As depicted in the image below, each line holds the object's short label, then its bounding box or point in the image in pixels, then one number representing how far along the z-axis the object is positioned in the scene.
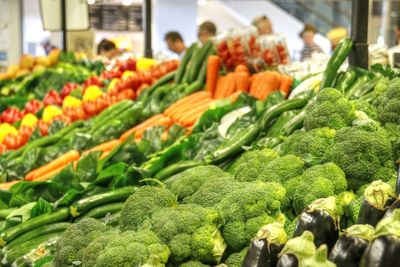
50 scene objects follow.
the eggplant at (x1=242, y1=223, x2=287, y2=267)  2.02
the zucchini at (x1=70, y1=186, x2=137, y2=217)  3.61
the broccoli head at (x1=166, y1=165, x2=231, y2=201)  2.88
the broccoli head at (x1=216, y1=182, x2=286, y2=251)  2.46
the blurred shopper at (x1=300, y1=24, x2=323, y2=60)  11.45
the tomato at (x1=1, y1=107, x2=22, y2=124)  6.62
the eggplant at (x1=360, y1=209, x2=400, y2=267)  1.77
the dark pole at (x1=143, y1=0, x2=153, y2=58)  8.12
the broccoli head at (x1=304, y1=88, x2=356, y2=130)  3.04
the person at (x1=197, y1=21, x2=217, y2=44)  10.48
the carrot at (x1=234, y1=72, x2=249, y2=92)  5.21
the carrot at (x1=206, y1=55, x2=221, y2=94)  5.51
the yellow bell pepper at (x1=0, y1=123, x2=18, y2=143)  6.13
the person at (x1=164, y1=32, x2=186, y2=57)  11.57
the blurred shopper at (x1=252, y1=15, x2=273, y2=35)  10.09
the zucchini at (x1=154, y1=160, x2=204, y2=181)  3.80
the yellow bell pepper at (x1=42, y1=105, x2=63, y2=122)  6.36
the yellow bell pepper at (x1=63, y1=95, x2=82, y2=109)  6.53
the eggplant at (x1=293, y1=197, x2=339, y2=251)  2.08
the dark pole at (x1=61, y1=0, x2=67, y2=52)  8.58
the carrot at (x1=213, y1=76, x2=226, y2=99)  5.41
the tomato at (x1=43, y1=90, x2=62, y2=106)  6.84
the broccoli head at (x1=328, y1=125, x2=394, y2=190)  2.68
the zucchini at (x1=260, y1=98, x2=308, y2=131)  3.99
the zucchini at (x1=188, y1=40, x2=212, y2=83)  5.76
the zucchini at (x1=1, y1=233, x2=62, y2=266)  3.45
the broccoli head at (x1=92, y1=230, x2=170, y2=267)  2.32
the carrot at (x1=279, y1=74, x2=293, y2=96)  4.82
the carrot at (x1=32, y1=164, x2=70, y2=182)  4.76
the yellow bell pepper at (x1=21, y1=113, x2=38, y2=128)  6.34
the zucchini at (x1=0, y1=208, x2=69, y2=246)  3.63
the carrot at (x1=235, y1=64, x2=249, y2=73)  5.33
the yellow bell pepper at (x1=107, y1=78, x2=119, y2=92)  6.37
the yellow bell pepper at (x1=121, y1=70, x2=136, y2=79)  6.68
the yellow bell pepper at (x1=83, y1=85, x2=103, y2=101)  6.59
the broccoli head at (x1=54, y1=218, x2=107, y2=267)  2.60
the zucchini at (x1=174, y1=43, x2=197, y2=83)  5.93
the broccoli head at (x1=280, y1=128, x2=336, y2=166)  2.87
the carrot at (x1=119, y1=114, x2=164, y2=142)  5.26
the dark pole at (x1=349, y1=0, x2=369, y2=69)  4.37
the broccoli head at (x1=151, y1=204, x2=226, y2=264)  2.40
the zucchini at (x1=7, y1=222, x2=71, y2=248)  3.58
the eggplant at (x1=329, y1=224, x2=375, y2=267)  1.89
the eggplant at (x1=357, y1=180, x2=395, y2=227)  2.09
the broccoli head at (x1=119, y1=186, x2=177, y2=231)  2.66
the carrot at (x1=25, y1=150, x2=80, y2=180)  4.96
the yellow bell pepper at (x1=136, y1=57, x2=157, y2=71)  7.03
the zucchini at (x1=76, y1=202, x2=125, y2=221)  3.56
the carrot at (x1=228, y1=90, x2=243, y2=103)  5.00
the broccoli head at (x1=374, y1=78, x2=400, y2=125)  3.03
